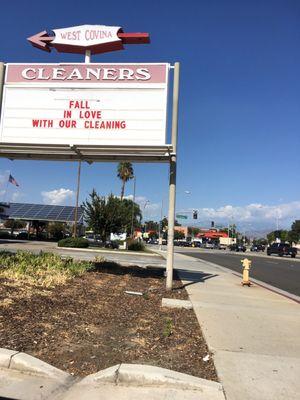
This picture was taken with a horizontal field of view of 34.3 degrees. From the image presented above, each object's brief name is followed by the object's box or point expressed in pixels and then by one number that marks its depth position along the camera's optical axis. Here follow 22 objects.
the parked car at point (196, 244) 110.41
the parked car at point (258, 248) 98.86
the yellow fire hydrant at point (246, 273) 15.42
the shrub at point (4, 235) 60.30
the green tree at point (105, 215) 47.50
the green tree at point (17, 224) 105.06
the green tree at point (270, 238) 174.00
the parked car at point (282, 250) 57.16
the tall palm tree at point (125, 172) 80.00
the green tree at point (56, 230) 71.56
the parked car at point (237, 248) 83.89
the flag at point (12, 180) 58.47
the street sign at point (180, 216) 73.81
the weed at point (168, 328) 6.89
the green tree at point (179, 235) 166.52
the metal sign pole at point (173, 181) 11.88
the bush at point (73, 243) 39.62
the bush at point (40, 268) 10.03
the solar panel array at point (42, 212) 70.62
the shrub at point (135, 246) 47.84
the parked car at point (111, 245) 48.99
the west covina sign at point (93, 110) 12.30
